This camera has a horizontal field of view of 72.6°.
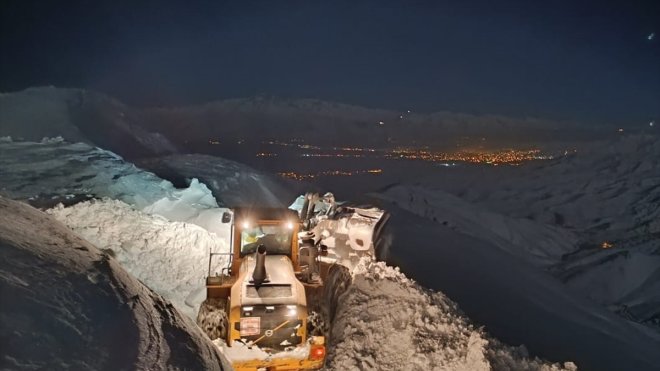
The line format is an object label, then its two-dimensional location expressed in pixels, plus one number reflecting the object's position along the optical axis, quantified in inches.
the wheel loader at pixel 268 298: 231.1
